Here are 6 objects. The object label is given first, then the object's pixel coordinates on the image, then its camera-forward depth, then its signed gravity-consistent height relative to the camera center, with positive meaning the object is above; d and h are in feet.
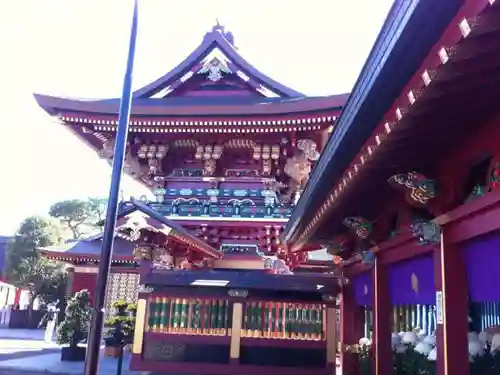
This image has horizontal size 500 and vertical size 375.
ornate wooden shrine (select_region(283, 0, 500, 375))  9.64 +4.91
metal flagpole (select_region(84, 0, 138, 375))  16.72 +3.13
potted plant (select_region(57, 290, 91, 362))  48.85 -1.57
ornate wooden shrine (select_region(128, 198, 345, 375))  32.58 -0.29
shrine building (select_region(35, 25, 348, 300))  49.52 +17.47
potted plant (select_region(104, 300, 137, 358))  50.08 -1.24
